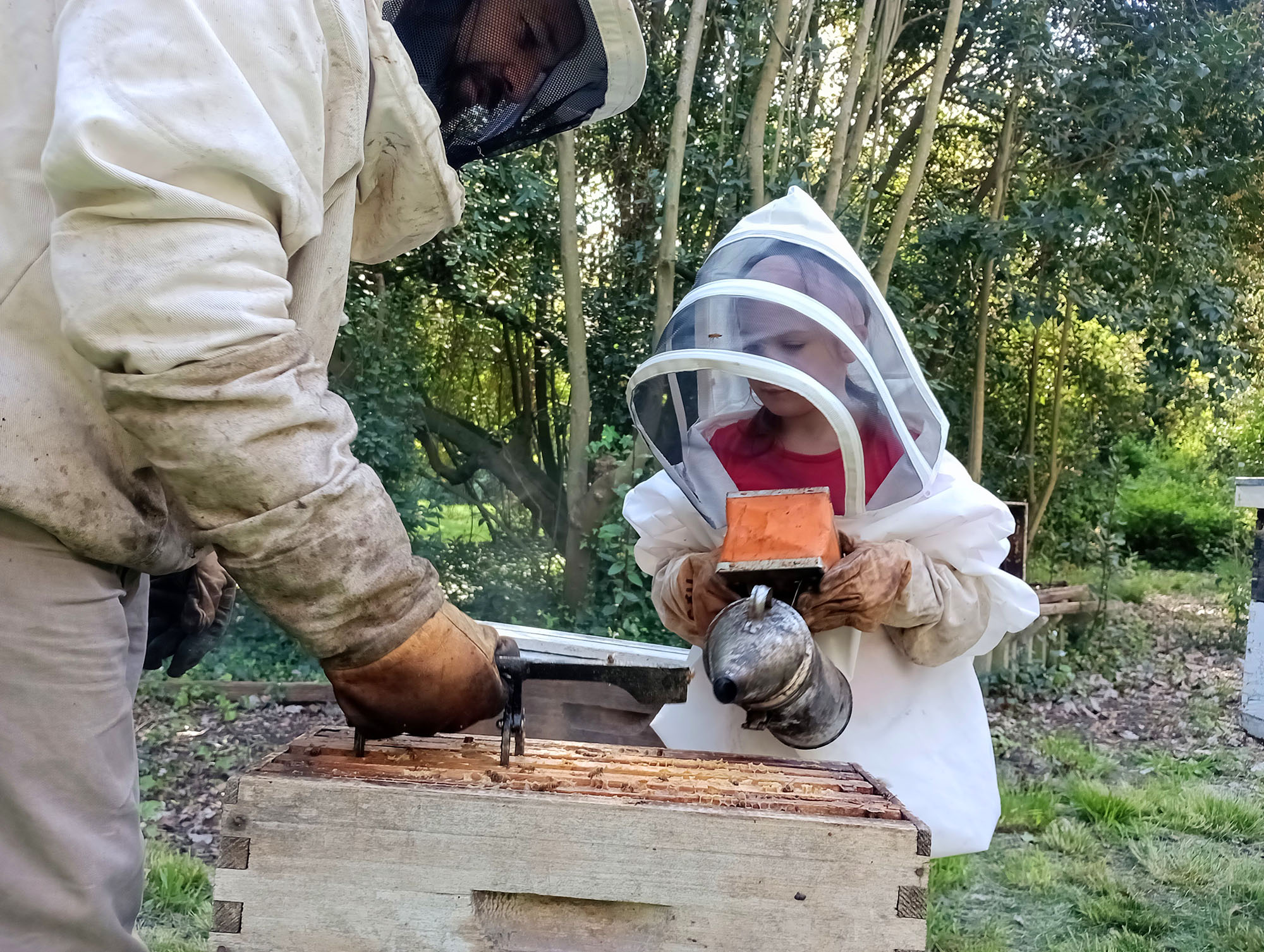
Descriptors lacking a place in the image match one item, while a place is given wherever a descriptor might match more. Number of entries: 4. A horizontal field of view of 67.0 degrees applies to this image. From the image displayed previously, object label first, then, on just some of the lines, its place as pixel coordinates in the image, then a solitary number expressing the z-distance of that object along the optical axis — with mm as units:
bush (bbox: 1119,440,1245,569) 9453
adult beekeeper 990
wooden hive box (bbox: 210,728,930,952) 1134
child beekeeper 1766
